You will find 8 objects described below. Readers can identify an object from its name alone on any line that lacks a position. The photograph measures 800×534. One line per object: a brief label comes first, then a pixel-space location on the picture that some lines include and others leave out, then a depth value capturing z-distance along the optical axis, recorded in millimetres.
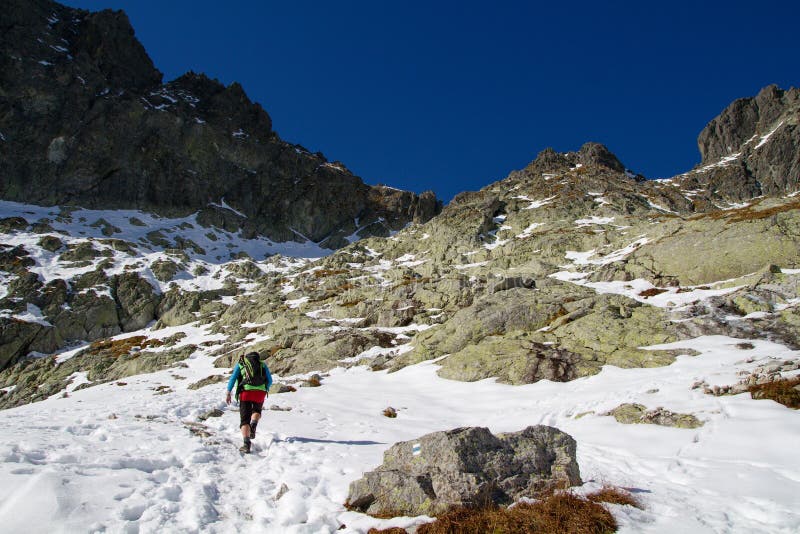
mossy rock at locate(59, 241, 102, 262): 86312
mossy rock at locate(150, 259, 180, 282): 87062
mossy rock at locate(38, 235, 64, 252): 88062
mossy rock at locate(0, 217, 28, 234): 91000
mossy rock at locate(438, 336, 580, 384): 19812
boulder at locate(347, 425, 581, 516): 6508
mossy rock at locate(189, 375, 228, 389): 30400
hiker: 10859
